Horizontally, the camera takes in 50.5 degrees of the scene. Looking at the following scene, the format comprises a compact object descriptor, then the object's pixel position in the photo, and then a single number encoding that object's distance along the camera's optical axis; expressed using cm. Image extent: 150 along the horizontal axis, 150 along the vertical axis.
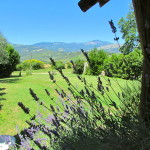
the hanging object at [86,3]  153
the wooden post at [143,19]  130
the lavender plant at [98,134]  132
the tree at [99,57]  2068
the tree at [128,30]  2861
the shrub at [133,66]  1555
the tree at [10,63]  2338
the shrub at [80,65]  2588
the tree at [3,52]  1692
